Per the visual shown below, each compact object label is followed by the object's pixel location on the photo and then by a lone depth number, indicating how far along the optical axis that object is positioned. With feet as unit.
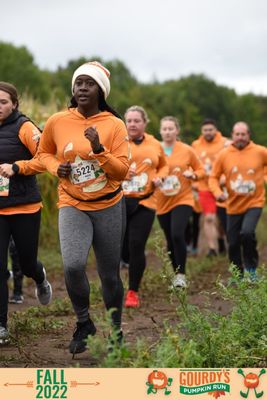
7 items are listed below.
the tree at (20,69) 241.24
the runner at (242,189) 35.70
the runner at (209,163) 49.47
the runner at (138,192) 31.58
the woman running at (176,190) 34.99
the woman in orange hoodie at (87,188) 20.84
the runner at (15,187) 24.04
